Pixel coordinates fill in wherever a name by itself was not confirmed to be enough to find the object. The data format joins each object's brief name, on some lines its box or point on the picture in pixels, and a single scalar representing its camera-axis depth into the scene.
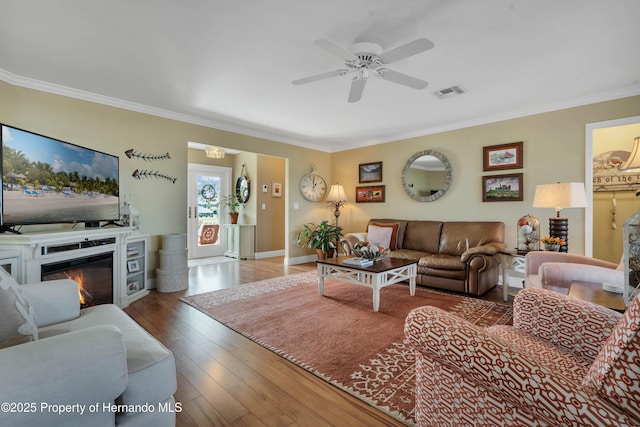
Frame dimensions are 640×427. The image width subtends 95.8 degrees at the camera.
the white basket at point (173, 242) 3.79
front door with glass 6.40
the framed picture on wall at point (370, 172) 5.63
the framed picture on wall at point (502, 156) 4.02
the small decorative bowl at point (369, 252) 3.39
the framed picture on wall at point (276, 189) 6.80
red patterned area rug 1.82
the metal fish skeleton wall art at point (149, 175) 3.82
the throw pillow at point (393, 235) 4.71
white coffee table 3.02
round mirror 4.73
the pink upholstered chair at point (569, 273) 2.11
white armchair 0.83
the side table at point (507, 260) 3.35
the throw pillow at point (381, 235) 4.74
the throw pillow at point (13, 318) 1.05
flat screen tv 2.18
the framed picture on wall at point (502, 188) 4.02
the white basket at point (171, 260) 3.78
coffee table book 3.25
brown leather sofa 3.53
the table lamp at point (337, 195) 5.72
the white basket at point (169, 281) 3.77
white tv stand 2.09
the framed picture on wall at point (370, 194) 5.62
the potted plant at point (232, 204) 6.59
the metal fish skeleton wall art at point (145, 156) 3.74
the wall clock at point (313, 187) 6.02
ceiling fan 2.03
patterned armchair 0.74
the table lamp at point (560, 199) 3.00
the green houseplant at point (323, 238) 5.64
